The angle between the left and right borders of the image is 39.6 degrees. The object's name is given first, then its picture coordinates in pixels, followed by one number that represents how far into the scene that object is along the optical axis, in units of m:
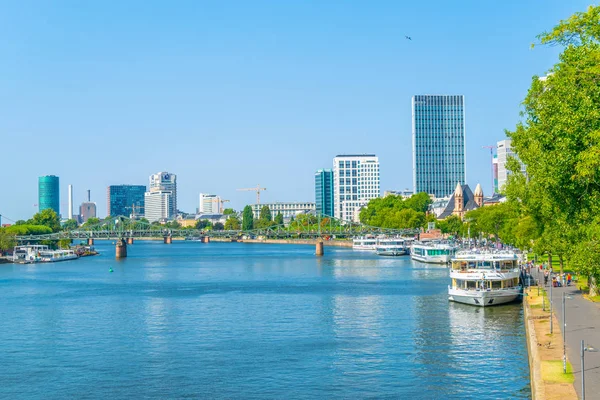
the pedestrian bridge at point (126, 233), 175.62
